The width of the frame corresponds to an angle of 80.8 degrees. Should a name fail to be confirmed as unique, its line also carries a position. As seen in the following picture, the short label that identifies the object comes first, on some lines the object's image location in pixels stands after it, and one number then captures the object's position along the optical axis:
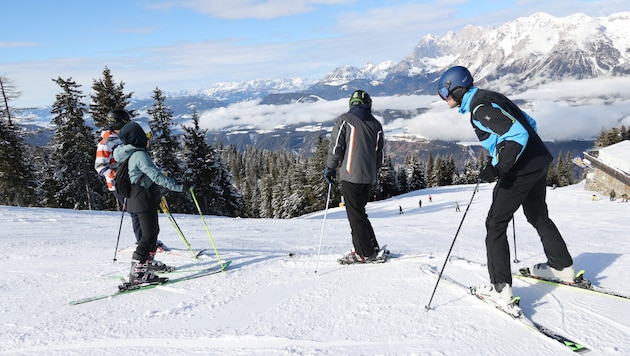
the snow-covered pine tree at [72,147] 25.66
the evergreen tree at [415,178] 63.88
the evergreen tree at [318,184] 44.47
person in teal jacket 4.50
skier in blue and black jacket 3.31
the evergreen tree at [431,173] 72.34
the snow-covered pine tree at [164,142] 27.83
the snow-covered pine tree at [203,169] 29.31
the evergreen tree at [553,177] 70.84
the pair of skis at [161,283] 4.24
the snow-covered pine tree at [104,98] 26.08
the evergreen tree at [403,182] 62.97
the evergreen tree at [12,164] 24.97
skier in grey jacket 4.75
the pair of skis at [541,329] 2.92
